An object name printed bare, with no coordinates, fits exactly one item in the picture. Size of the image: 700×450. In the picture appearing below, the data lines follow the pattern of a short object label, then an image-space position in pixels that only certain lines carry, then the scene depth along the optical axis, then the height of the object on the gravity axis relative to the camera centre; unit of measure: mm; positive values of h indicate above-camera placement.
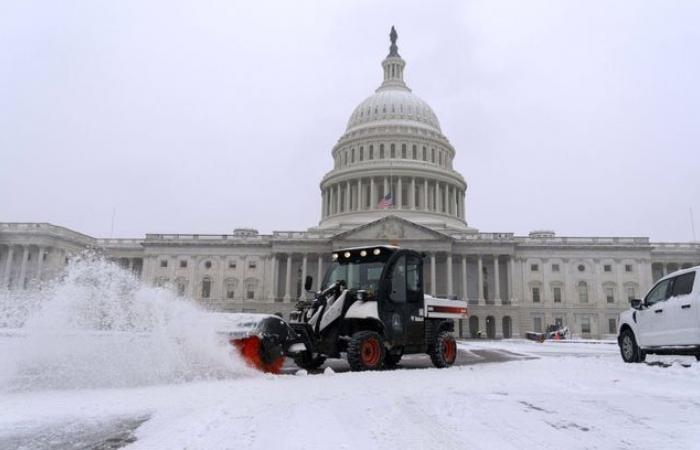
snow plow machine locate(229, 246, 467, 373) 12031 -106
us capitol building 66500 +8391
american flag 70375 +15786
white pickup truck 12094 +72
